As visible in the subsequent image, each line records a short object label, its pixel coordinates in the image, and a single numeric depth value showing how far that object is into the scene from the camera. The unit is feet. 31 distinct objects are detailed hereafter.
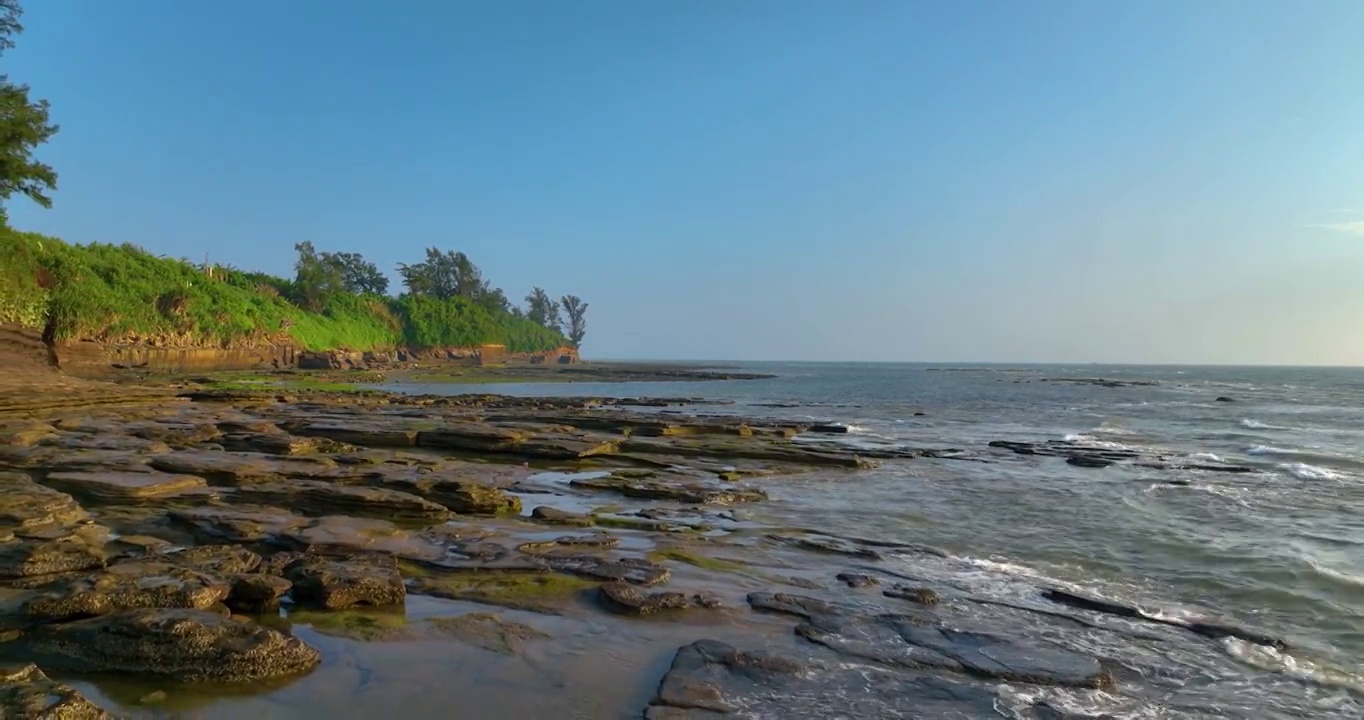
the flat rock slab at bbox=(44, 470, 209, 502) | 35.58
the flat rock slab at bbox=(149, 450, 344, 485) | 41.78
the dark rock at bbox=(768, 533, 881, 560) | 36.68
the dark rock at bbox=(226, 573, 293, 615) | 22.41
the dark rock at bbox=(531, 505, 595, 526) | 39.09
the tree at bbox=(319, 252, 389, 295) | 421.59
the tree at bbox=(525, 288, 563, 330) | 606.96
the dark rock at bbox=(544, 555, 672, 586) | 28.66
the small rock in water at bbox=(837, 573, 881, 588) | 30.55
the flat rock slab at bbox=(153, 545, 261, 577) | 24.00
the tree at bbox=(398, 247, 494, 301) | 438.81
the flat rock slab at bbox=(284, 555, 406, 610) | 23.47
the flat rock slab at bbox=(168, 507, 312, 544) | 30.07
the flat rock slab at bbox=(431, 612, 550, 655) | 21.50
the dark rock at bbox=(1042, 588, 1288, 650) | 26.13
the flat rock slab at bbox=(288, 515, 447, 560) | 29.37
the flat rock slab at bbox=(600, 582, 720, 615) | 25.40
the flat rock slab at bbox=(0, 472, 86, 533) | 28.09
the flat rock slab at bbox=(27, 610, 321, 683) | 17.56
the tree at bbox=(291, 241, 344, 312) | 292.81
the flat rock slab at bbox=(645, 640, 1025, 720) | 18.31
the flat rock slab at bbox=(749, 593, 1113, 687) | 21.61
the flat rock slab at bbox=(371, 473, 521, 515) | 40.45
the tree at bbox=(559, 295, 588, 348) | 616.80
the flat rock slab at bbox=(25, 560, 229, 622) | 19.90
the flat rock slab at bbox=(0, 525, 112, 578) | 23.34
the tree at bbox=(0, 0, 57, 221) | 91.25
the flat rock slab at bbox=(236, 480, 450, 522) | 37.52
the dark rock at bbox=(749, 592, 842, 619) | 26.32
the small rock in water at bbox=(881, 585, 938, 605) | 28.57
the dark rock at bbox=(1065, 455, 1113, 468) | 73.82
